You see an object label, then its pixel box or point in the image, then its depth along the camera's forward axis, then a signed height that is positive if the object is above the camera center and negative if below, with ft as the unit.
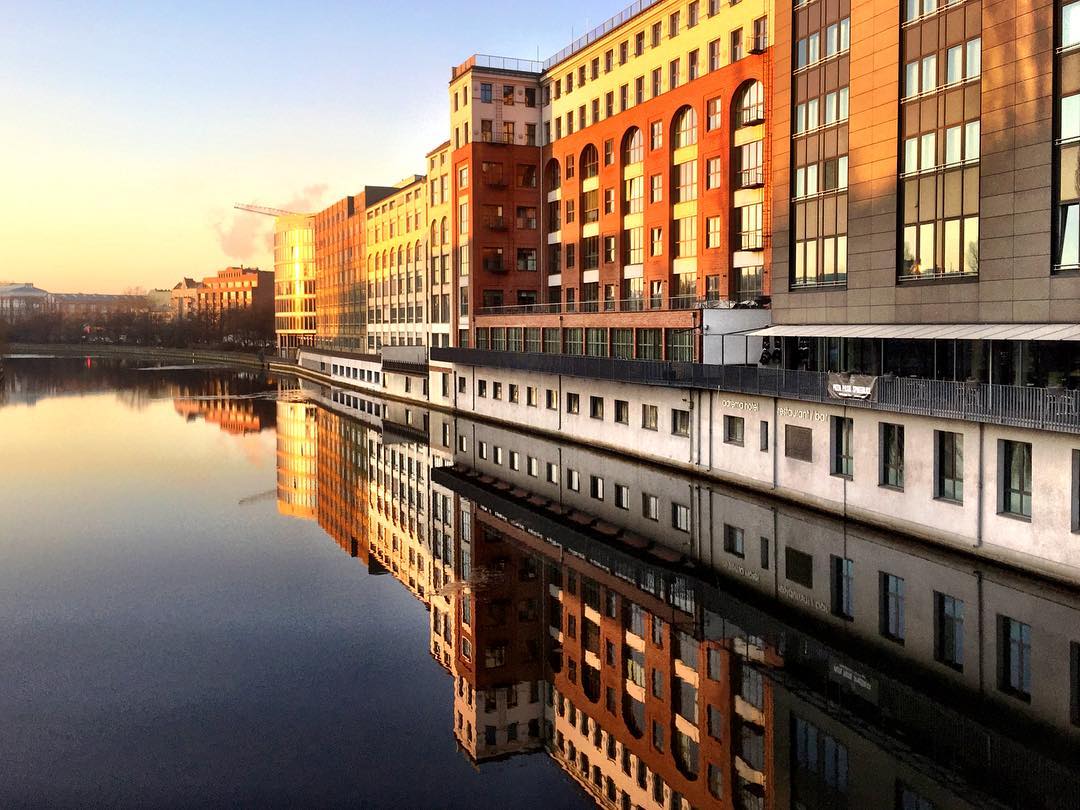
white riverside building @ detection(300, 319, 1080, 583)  74.43 -11.23
